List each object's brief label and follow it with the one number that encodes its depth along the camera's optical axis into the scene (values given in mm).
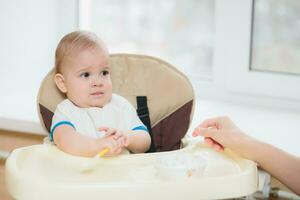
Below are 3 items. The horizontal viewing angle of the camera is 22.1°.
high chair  1349
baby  1599
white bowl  1396
